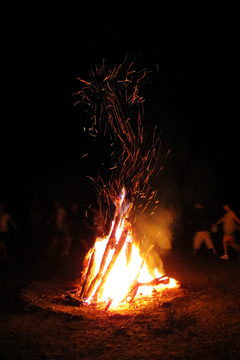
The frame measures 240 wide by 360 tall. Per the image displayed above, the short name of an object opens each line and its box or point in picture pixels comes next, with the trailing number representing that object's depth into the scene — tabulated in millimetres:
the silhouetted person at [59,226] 11703
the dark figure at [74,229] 11605
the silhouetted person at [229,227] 10539
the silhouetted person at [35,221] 13008
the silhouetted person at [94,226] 11430
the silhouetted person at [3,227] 11219
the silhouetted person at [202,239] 11117
